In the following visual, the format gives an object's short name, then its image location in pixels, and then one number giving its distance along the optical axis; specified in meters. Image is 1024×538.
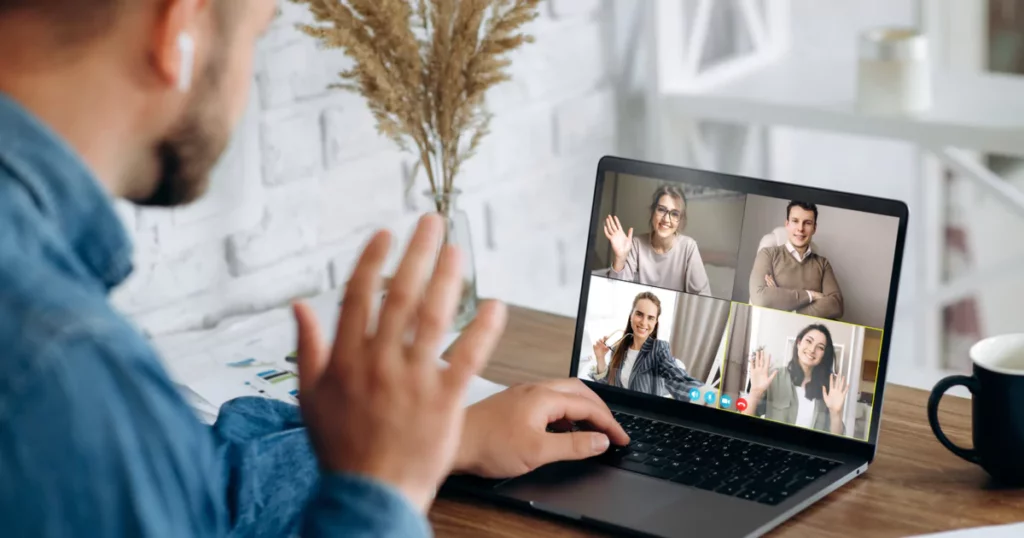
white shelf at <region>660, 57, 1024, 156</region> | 1.95
